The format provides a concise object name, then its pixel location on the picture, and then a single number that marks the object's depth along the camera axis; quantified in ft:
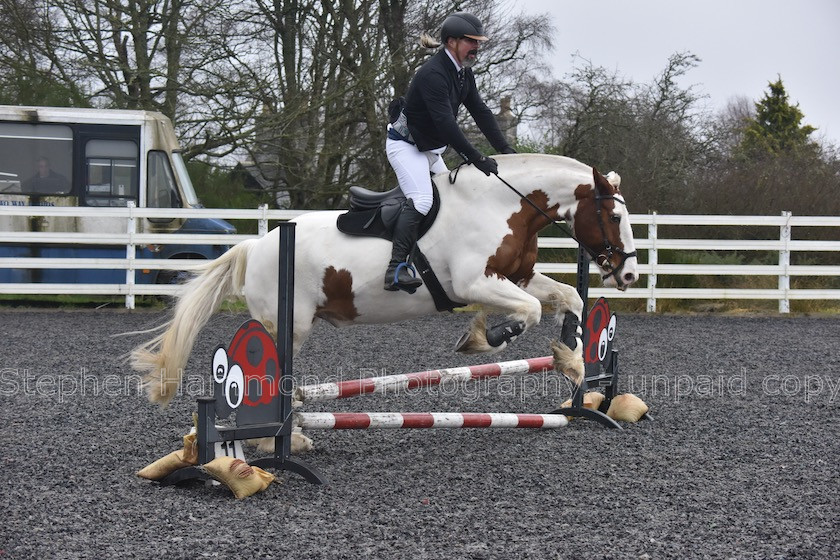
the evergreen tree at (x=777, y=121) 105.40
